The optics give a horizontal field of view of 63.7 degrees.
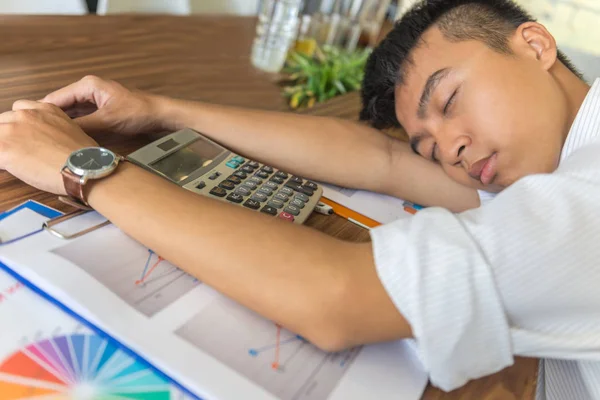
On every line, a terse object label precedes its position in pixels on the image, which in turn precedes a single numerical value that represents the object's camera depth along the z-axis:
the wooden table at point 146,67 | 0.56
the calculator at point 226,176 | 0.60
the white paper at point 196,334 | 0.40
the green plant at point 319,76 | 1.10
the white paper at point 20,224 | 0.48
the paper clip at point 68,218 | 0.49
